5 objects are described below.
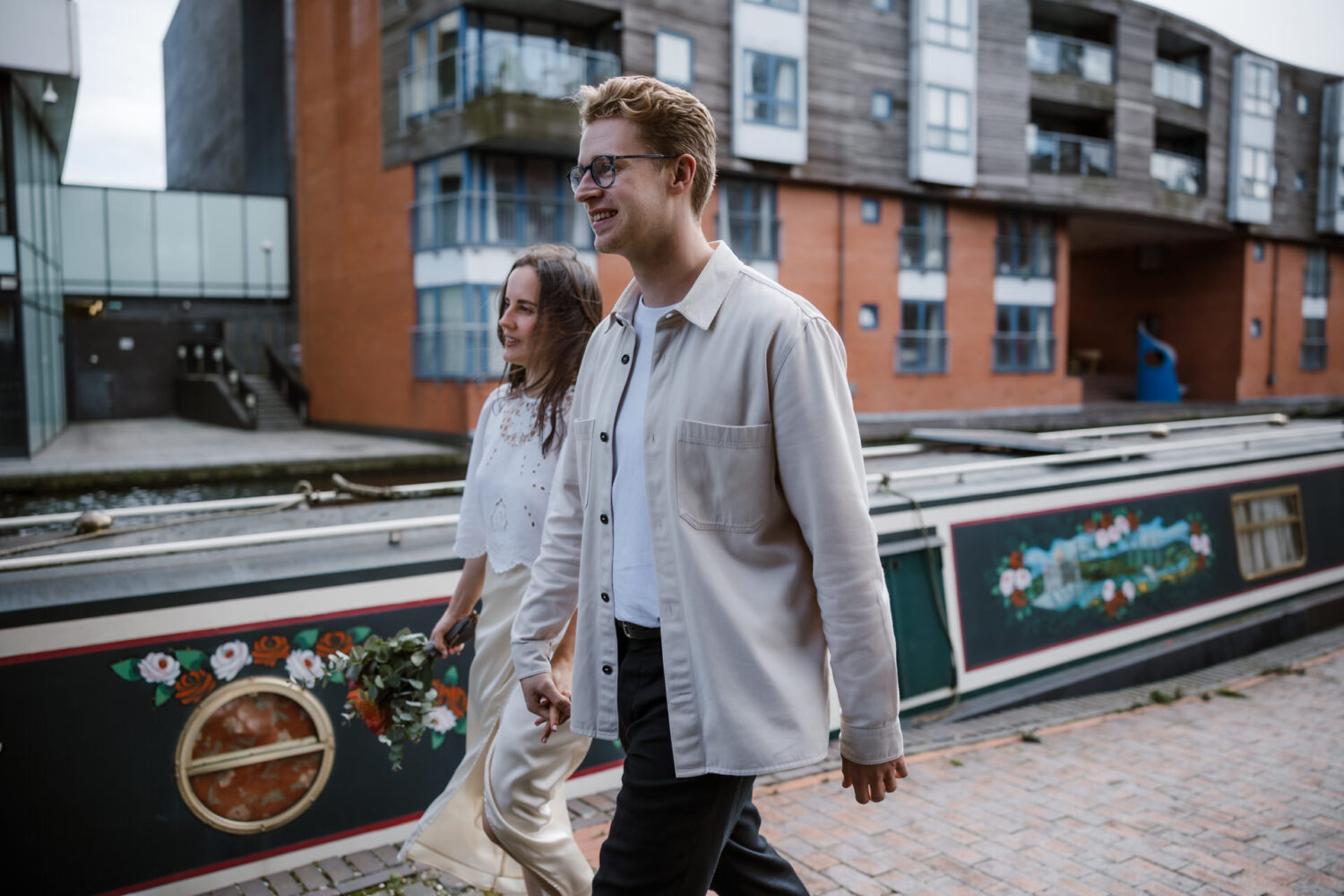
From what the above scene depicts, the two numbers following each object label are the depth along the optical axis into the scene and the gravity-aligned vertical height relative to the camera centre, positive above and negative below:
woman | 2.35 -0.56
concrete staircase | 24.06 -0.99
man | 1.60 -0.26
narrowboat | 2.74 -0.92
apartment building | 18.83 +4.31
